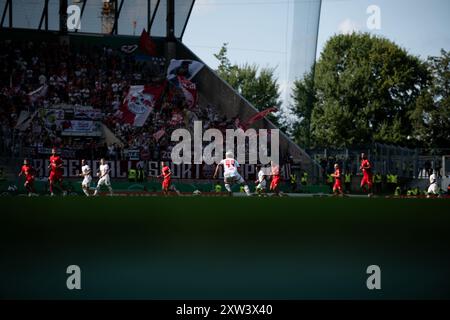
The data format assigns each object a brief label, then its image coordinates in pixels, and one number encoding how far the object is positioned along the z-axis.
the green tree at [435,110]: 74.81
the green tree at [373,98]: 81.94
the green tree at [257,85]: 96.88
